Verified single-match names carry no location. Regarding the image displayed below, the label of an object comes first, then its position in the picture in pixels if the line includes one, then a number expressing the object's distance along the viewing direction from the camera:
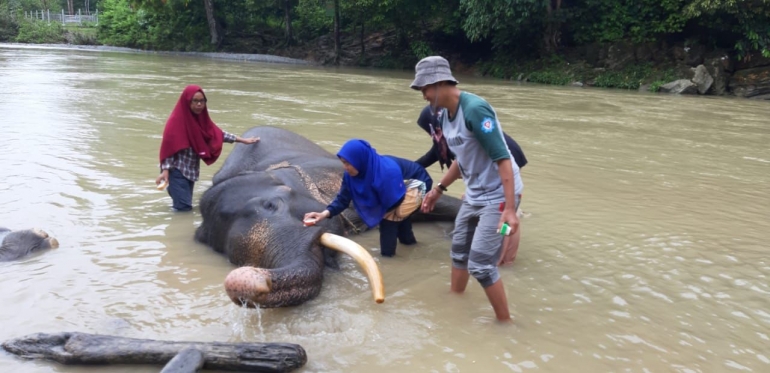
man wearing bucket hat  3.32
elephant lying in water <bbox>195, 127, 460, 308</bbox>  3.51
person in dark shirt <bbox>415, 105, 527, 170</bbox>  4.66
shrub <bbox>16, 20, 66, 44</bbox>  47.81
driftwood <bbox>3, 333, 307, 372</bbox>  3.04
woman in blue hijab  4.40
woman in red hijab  5.80
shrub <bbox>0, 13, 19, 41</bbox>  48.27
